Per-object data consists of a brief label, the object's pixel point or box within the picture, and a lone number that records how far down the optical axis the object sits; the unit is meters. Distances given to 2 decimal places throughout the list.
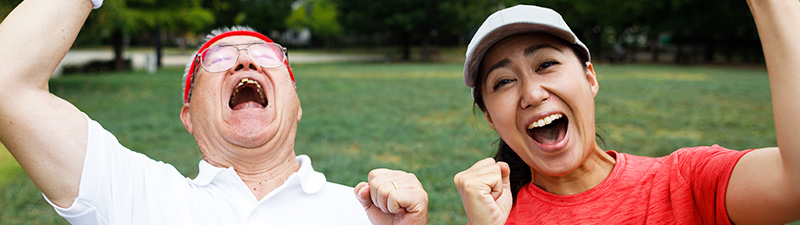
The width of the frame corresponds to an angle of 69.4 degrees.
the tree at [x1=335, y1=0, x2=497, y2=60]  36.00
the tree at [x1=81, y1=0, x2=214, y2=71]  20.84
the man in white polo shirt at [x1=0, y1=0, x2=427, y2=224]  1.65
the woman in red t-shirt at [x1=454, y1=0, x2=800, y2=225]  1.61
